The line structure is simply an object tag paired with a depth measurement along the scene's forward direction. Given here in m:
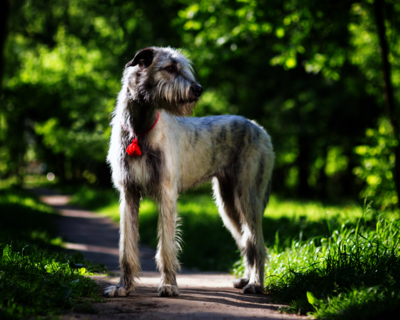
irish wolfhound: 4.29
